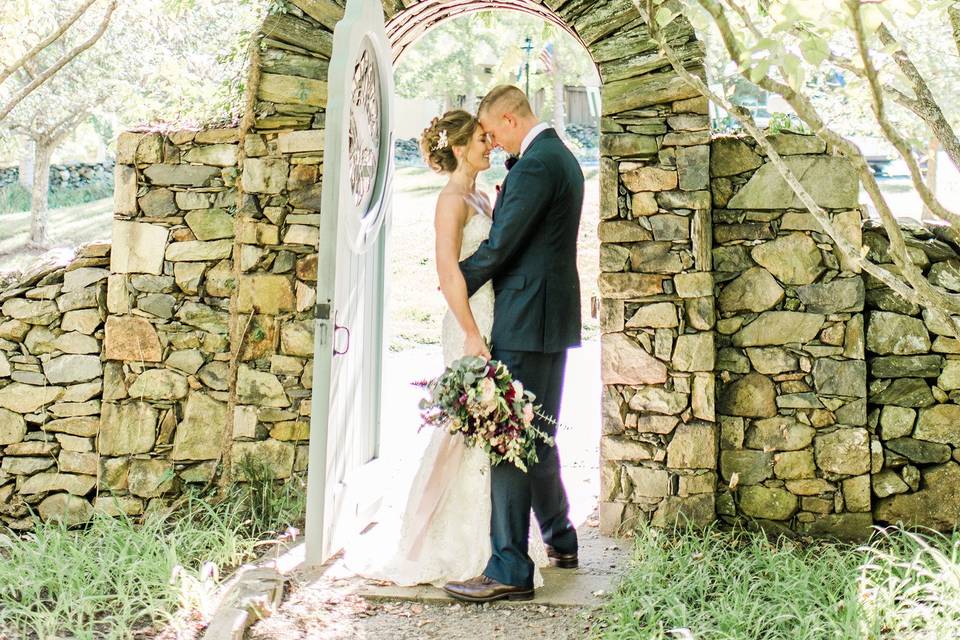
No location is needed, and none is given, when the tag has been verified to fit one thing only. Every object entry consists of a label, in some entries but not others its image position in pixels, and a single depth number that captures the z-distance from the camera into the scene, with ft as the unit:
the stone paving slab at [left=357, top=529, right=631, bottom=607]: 12.05
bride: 12.33
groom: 11.62
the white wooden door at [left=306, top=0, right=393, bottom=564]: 11.78
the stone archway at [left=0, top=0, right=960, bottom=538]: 14.43
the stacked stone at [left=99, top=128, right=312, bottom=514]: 15.55
